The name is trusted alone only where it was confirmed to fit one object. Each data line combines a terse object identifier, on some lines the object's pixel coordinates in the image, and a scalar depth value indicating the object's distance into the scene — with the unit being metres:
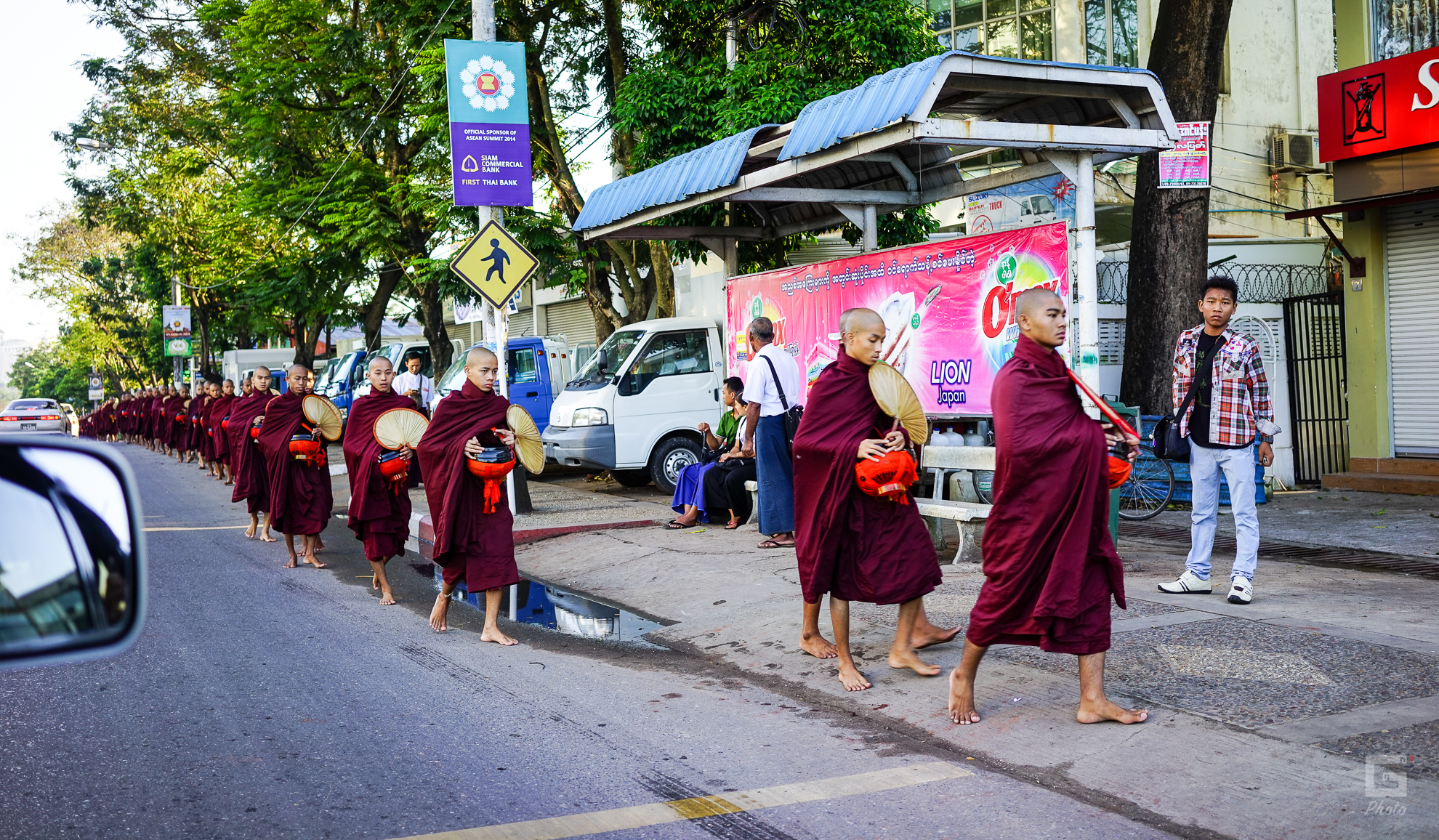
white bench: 8.45
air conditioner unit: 18.70
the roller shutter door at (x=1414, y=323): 12.52
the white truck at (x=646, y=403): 14.73
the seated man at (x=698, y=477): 11.28
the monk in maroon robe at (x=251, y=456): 11.94
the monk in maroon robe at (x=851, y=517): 5.66
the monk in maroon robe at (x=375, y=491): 8.67
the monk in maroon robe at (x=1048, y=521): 4.61
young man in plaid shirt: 6.89
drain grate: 8.26
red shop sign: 11.48
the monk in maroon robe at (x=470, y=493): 7.00
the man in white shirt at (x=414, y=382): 16.05
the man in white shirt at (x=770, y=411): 9.28
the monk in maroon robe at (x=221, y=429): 18.40
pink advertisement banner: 8.87
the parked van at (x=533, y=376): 18.44
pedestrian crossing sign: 11.36
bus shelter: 8.14
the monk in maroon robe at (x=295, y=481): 10.45
